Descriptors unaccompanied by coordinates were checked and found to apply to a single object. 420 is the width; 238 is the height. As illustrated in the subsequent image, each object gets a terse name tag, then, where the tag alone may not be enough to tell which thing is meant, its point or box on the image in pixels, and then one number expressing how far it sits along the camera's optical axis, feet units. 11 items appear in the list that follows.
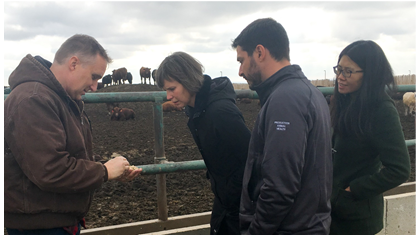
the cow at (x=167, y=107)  66.49
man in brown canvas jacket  5.07
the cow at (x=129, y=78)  129.70
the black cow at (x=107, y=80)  126.72
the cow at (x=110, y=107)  64.59
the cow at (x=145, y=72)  129.29
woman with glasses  6.22
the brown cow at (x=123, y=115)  55.72
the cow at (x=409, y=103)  59.36
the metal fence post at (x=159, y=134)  8.84
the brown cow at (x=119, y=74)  127.03
